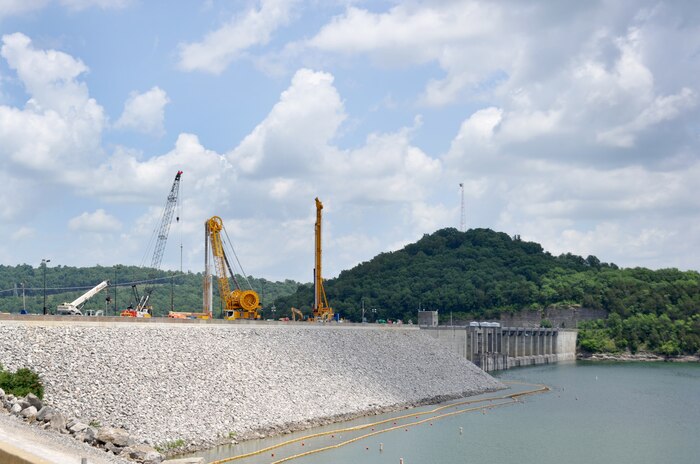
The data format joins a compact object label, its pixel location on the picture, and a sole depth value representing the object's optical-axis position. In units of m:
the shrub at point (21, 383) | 52.50
